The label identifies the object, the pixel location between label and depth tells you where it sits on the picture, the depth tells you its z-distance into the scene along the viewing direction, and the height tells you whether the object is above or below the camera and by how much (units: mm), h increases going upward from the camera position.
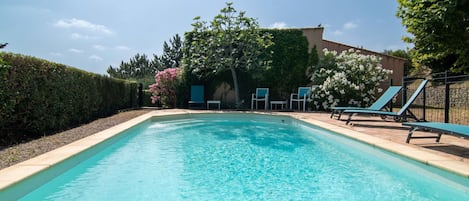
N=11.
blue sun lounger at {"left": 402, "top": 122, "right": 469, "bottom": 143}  3805 -323
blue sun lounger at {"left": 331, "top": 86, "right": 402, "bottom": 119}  8047 +143
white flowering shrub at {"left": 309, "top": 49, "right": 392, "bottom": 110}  12117 +911
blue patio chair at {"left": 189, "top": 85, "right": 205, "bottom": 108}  14429 +354
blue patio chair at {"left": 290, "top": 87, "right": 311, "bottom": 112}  13086 +341
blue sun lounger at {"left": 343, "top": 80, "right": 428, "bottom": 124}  6312 -182
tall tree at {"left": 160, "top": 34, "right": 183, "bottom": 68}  42144 +6828
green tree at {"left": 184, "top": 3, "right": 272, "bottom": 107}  13125 +2613
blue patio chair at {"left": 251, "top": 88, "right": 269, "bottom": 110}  14101 +328
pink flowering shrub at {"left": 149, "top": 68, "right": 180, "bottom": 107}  15141 +732
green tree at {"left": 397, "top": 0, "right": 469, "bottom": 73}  7293 +2109
